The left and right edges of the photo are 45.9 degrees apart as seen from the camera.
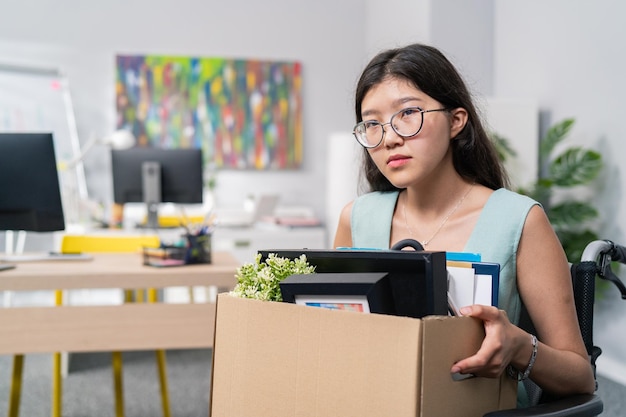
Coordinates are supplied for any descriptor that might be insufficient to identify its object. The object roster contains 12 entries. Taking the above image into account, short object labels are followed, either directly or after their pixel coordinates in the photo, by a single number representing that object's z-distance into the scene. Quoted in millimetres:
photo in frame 942
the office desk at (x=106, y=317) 2096
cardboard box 890
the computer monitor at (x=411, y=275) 945
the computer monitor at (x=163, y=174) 4273
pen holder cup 2527
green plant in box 1043
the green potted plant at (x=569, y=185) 3799
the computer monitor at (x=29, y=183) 2393
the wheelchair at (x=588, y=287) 1254
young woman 1235
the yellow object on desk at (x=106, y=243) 3288
